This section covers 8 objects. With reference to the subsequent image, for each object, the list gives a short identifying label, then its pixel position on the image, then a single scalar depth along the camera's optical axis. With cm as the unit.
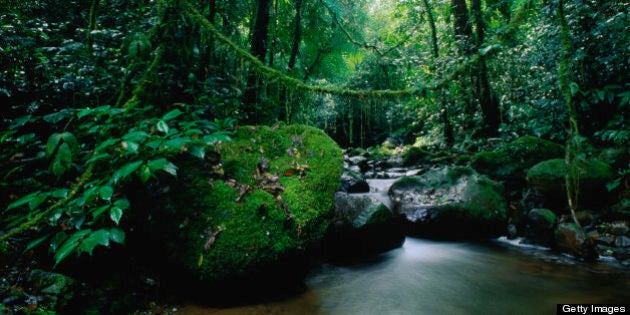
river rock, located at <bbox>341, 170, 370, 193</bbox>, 798
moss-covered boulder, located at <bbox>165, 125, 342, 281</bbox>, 289
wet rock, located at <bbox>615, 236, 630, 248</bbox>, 429
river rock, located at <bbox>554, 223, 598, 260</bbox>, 434
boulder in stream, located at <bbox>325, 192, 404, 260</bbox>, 468
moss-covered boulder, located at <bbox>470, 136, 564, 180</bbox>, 630
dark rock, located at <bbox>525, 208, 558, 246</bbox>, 495
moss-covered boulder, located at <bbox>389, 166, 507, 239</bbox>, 564
